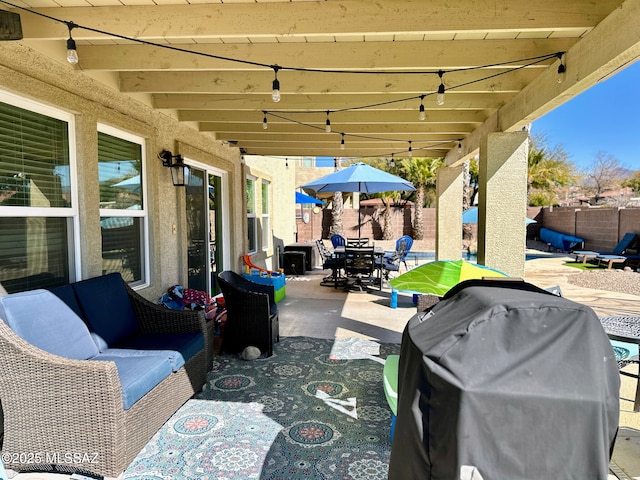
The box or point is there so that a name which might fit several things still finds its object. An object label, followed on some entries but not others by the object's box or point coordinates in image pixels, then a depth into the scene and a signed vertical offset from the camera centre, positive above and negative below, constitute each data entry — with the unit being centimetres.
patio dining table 774 -67
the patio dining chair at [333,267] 807 -89
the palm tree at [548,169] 1959 +270
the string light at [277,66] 264 +132
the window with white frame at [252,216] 830 +18
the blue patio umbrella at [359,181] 793 +86
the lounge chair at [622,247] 1227 -82
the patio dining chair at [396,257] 807 -73
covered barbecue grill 114 -52
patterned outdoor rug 233 -141
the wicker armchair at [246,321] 403 -99
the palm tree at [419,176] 1888 +233
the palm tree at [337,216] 1859 +37
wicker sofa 217 -93
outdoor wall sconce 474 +73
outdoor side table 262 -79
